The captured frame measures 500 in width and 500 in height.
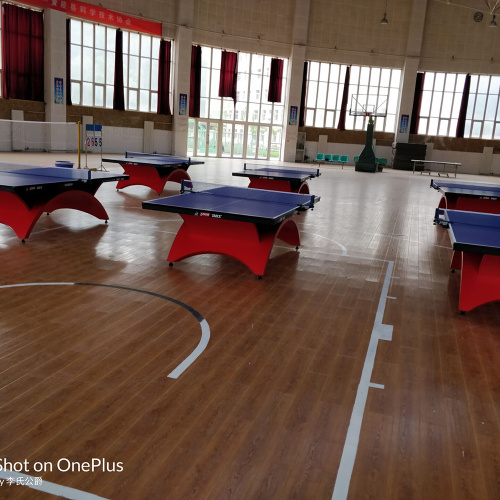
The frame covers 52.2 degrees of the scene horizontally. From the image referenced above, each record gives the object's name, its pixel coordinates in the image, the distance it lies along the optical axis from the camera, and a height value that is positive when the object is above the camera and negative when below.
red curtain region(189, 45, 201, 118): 31.23 +3.19
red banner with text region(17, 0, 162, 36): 25.15 +5.82
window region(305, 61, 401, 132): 34.59 +3.68
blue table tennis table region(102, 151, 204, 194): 13.21 -1.03
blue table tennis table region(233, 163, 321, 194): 12.98 -1.00
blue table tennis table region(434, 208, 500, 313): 5.38 -1.23
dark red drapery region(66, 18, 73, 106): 26.25 +3.39
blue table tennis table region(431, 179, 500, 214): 11.05 -0.98
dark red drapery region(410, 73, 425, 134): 33.91 +3.16
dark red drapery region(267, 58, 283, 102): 33.44 +3.91
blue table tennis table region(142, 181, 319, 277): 6.36 -1.15
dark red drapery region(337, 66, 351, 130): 34.53 +2.99
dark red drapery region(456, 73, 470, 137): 33.66 +3.01
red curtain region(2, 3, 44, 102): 24.23 +3.31
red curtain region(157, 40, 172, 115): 30.00 +3.18
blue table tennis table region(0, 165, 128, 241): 7.50 -1.05
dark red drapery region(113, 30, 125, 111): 28.50 +2.91
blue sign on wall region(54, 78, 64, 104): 26.00 +1.73
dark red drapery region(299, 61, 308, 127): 33.72 +2.81
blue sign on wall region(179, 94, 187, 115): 30.80 +1.79
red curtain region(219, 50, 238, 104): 32.53 +4.01
